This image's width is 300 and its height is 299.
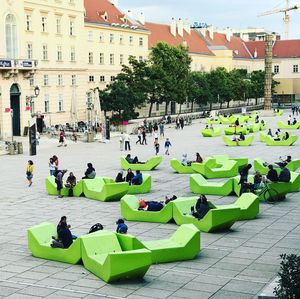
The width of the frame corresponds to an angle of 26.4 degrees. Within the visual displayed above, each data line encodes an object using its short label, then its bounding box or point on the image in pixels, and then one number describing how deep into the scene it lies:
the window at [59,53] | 63.87
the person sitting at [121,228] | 16.89
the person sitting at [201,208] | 19.61
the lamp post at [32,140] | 41.50
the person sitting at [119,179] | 26.11
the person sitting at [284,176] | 25.11
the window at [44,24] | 61.30
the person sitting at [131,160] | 34.41
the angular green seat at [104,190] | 24.84
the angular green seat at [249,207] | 21.22
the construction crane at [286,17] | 173.50
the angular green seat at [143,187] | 26.63
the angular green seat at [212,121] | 73.31
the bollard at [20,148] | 43.44
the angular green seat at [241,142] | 47.81
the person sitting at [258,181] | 24.58
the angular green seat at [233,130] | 57.15
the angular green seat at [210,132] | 56.81
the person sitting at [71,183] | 26.19
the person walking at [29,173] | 28.83
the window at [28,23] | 59.12
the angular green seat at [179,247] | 16.06
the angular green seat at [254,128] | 60.91
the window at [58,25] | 63.26
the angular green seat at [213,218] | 19.17
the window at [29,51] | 59.38
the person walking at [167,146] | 41.59
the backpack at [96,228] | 17.17
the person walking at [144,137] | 50.03
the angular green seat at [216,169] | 31.16
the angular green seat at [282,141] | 46.59
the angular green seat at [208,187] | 25.97
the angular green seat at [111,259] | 14.13
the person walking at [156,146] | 40.62
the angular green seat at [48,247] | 16.05
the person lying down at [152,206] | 21.17
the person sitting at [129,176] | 27.27
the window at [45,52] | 61.75
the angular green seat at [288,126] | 64.12
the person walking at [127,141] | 44.86
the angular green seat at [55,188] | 26.12
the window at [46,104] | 61.97
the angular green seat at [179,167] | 32.50
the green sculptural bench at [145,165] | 33.78
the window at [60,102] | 64.69
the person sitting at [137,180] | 26.72
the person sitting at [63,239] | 16.58
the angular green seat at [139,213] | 20.64
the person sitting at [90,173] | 27.33
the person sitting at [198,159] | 32.50
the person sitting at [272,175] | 24.83
